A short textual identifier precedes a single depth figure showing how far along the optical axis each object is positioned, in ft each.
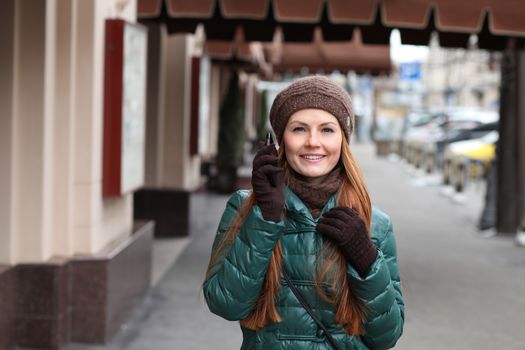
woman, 9.18
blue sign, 112.27
